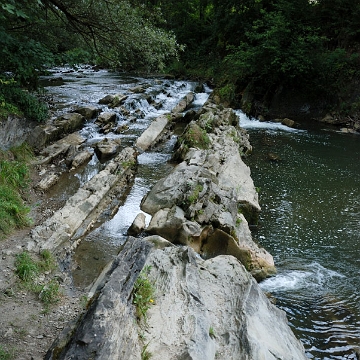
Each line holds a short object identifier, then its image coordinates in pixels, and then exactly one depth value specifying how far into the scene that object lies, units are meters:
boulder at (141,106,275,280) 7.26
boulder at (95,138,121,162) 11.63
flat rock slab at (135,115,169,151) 13.24
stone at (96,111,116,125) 14.80
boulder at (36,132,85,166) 10.66
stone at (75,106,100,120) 14.88
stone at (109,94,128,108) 17.17
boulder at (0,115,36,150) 9.85
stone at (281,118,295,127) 19.62
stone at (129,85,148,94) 21.37
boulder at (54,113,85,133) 12.73
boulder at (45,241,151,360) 2.94
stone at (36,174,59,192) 9.02
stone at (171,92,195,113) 19.64
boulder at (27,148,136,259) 6.47
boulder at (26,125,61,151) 11.06
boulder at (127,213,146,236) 7.58
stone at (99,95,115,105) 17.59
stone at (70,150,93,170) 10.67
